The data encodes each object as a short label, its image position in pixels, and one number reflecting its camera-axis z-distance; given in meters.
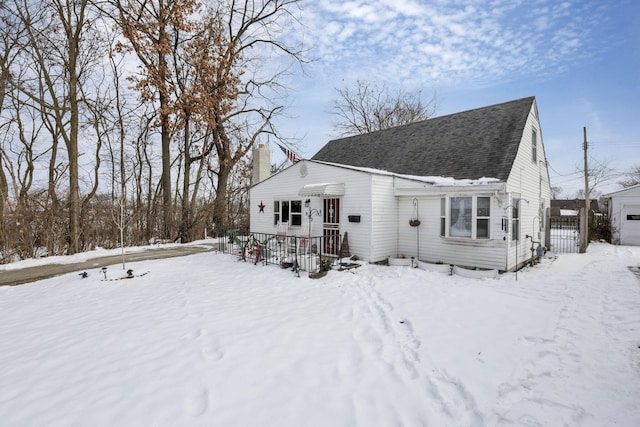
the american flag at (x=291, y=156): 13.90
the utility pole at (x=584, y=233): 13.29
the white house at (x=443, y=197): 8.72
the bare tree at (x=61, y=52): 11.56
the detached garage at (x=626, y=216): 15.61
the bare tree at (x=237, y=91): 16.70
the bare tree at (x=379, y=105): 27.09
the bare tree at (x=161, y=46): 14.06
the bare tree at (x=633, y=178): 33.86
